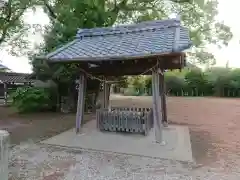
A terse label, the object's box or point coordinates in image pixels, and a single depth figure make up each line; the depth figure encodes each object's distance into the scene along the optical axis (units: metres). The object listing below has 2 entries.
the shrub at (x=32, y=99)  9.61
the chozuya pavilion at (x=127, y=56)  4.55
